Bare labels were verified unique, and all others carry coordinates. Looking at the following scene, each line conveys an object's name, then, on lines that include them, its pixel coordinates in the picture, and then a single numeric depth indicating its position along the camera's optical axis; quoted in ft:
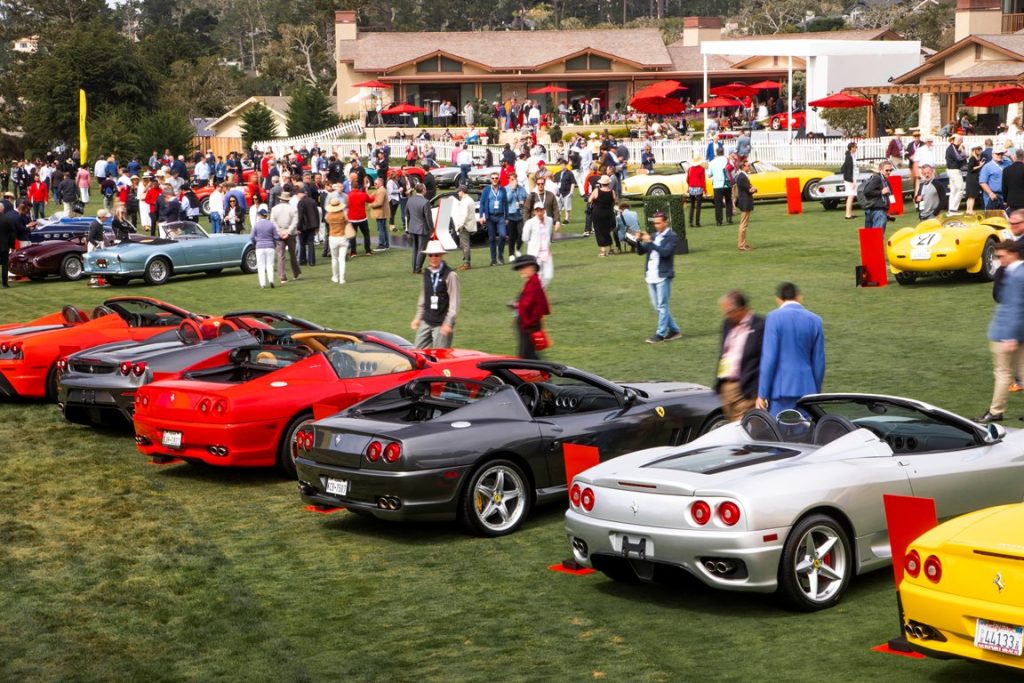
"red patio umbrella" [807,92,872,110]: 168.86
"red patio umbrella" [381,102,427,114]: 222.89
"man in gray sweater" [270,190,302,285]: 91.40
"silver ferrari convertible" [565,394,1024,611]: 26.96
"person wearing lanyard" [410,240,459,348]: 51.72
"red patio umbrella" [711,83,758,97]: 202.49
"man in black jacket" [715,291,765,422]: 38.11
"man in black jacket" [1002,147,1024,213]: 82.94
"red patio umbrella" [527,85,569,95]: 234.99
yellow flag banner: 138.86
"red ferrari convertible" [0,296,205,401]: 54.60
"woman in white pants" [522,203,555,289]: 74.57
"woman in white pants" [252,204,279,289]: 87.35
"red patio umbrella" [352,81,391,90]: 251.72
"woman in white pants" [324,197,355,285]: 88.84
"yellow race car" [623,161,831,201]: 119.55
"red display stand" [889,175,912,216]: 110.01
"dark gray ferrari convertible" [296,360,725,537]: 33.58
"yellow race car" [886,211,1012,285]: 70.90
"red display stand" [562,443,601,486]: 33.65
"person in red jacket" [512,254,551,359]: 47.21
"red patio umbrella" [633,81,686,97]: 193.88
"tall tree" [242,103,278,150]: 235.40
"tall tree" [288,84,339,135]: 246.68
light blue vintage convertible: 94.32
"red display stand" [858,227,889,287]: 73.36
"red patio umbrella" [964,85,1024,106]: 143.74
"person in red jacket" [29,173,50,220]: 138.62
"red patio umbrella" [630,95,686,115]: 184.85
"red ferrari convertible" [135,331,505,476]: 40.22
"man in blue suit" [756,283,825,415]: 36.50
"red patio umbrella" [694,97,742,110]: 192.36
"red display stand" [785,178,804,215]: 113.70
